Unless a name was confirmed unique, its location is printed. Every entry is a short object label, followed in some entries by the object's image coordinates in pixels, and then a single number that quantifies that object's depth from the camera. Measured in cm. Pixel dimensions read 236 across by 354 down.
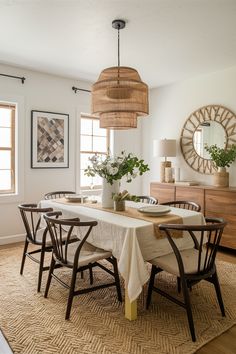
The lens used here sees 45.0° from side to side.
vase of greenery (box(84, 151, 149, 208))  289
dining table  219
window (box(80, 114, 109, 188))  531
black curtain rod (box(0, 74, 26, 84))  434
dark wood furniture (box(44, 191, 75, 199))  400
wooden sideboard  388
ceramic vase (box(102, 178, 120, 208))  309
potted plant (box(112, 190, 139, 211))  292
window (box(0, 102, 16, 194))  441
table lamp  487
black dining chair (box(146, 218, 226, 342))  209
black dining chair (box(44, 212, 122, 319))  233
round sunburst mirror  443
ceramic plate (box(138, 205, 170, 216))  265
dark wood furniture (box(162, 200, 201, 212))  312
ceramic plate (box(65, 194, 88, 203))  348
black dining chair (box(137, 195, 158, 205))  358
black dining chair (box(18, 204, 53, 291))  285
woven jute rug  201
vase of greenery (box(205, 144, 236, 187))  422
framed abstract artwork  458
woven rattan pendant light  270
